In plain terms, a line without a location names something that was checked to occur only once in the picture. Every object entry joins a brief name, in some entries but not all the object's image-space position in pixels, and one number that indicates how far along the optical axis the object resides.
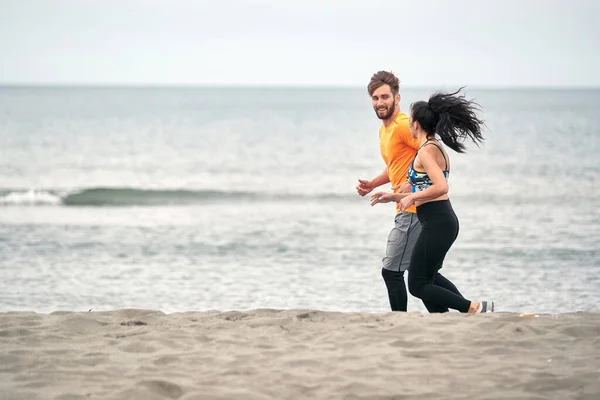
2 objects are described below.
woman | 12.50
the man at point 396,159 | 13.22
